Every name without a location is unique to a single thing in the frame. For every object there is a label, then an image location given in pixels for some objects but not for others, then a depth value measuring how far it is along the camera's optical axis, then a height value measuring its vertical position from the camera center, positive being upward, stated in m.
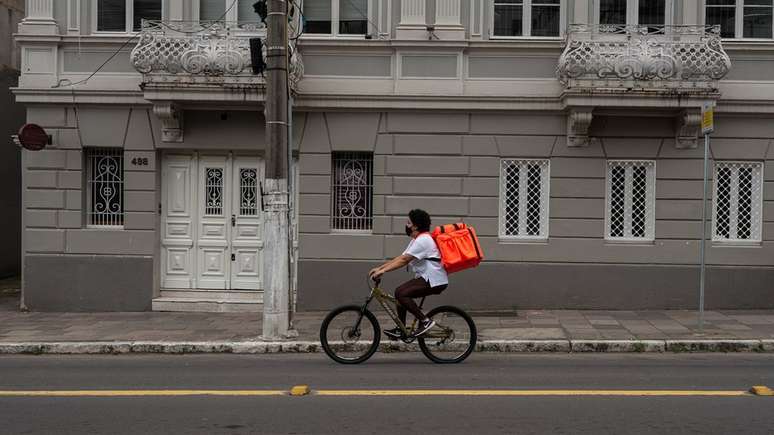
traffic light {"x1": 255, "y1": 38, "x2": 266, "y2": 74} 9.99 +2.01
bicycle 8.61 -1.51
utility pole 10.04 +0.32
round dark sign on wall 12.37 +1.04
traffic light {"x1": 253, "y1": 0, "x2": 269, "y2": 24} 10.17 +2.68
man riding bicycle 8.60 -0.78
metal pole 10.25 -0.68
